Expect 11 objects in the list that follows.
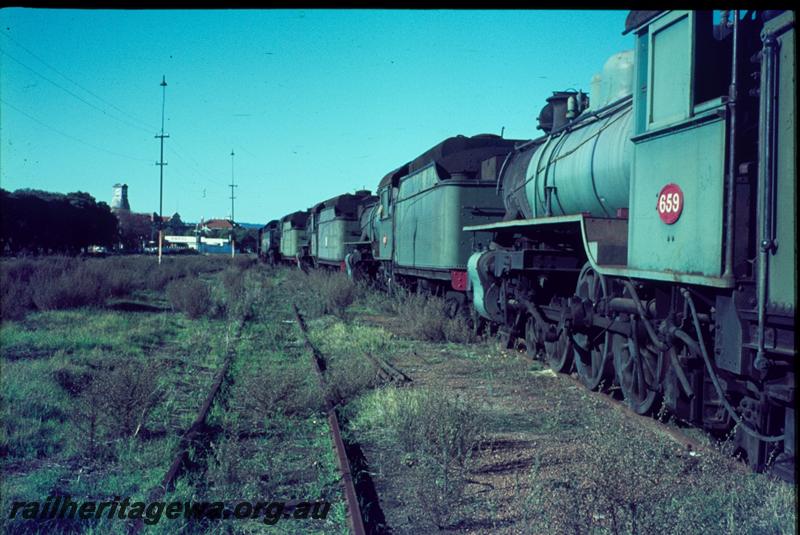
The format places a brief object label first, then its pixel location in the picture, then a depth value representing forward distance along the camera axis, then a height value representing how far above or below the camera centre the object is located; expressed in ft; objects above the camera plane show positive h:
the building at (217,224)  478.18 +23.48
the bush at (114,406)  18.57 -4.51
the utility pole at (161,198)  119.83 +11.77
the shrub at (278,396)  22.07 -4.70
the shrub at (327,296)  58.38 -3.59
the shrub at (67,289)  53.62 -2.96
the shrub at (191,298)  55.11 -3.56
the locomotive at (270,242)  176.55 +4.26
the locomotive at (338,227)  87.45 +4.30
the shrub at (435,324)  40.52 -3.87
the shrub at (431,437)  14.29 -4.87
